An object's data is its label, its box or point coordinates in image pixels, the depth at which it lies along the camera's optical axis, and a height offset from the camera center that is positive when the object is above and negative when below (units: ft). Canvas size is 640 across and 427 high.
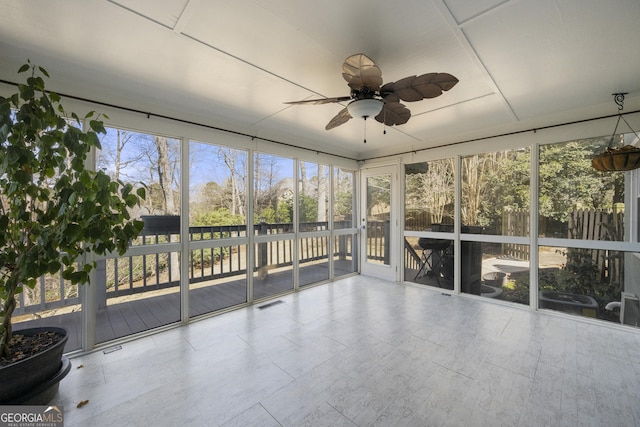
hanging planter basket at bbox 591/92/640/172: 7.47 +1.59
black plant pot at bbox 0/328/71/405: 5.17 -3.48
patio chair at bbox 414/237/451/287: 13.93 -2.34
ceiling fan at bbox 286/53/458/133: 5.20 +2.74
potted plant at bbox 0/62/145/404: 5.04 -0.01
